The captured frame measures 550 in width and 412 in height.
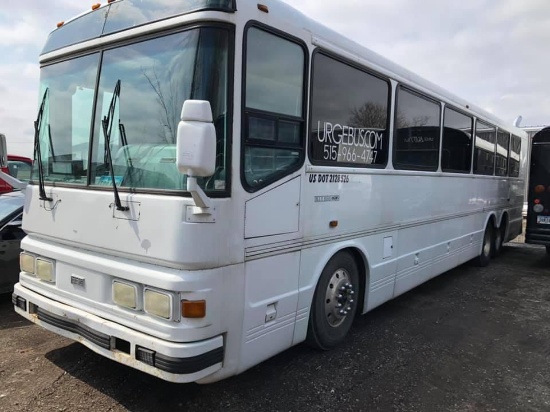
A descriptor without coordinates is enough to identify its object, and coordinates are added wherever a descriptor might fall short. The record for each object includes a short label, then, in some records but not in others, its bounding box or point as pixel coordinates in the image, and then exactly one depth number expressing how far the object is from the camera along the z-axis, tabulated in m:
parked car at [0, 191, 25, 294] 4.79
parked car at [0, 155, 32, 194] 11.18
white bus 2.71
